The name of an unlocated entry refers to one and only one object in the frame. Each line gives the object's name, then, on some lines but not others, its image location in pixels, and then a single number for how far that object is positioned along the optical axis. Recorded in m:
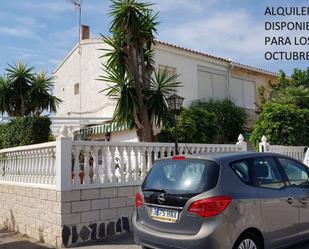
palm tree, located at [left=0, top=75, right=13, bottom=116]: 10.25
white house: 12.01
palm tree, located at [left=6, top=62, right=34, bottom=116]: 10.26
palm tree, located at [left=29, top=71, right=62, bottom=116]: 10.41
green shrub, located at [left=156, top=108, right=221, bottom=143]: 9.07
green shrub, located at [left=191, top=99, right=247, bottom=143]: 12.32
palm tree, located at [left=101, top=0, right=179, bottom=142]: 7.66
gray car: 3.37
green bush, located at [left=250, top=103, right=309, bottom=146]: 10.46
